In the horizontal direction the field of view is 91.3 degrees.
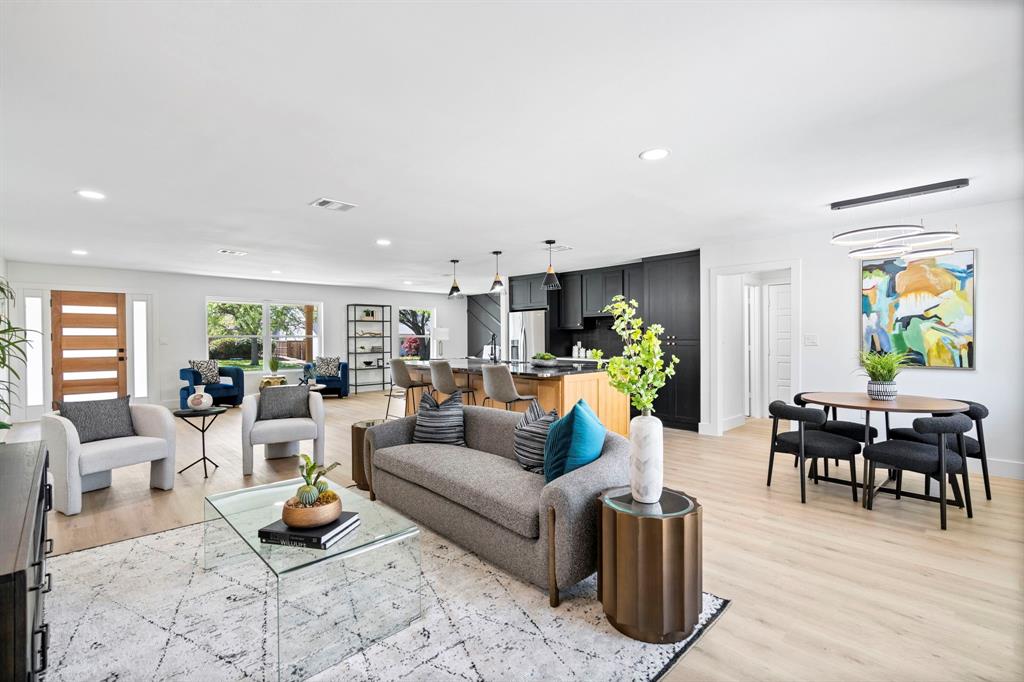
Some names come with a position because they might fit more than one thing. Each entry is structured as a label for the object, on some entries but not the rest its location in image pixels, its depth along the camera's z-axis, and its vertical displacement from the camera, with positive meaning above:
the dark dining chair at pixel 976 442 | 3.71 -0.77
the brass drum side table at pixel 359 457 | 4.05 -0.91
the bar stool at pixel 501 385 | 5.09 -0.42
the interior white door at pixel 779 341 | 7.42 +0.01
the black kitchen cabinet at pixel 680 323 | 6.57 +0.27
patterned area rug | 1.90 -1.22
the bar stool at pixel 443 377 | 5.79 -0.38
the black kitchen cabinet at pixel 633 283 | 7.61 +0.93
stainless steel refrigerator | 8.95 +0.17
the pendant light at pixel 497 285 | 6.76 +0.80
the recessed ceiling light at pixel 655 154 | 3.04 +1.16
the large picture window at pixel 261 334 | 9.33 +0.25
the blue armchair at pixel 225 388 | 7.97 -0.70
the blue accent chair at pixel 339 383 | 9.92 -0.74
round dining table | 3.49 -0.47
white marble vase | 2.13 -0.49
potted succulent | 2.21 -0.72
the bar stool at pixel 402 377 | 6.37 -0.41
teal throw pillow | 2.60 -0.53
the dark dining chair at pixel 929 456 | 3.25 -0.78
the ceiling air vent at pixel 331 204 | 4.14 +1.20
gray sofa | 2.30 -0.82
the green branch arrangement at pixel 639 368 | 2.21 -0.11
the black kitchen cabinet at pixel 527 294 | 8.90 +0.92
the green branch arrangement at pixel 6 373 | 6.60 -0.35
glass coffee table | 2.01 -1.18
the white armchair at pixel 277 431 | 4.48 -0.78
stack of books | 2.12 -0.81
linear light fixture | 3.69 +1.16
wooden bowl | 2.20 -0.76
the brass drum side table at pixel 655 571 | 2.01 -0.93
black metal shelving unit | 10.98 -0.02
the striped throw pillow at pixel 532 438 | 3.01 -0.58
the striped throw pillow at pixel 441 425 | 3.75 -0.61
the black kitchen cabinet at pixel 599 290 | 7.98 +0.88
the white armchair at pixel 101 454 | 3.48 -0.79
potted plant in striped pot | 3.86 -0.26
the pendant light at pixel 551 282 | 6.21 +0.77
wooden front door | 7.77 +0.04
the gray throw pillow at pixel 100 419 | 3.88 -0.57
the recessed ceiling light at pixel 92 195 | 3.79 +1.18
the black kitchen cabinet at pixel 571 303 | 8.57 +0.70
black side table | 4.48 -0.61
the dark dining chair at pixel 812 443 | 3.72 -0.77
